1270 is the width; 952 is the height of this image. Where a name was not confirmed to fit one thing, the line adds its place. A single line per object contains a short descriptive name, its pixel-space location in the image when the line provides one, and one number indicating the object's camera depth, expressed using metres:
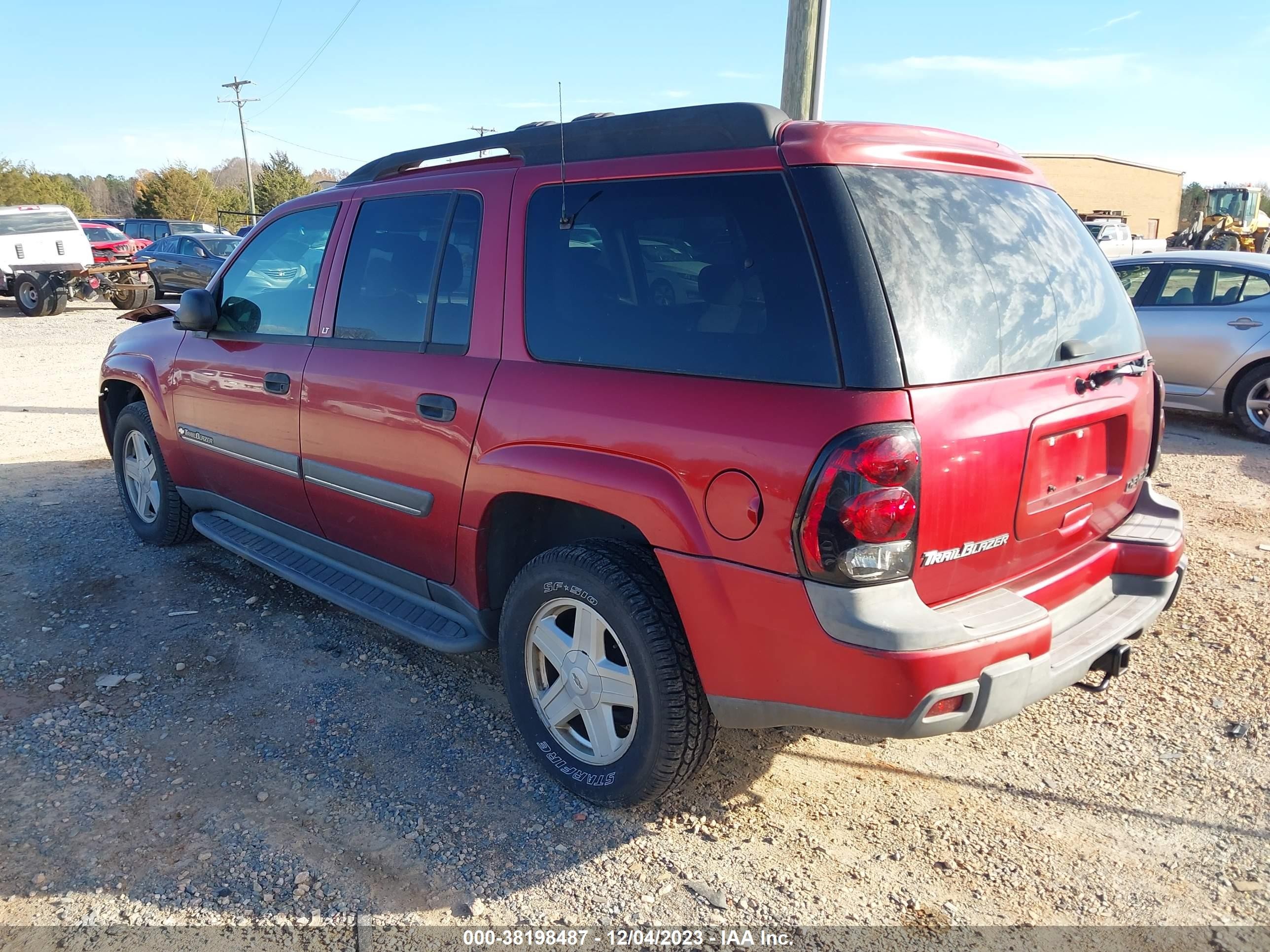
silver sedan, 7.86
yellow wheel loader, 24.25
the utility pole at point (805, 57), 6.61
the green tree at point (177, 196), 46.92
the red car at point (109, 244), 20.80
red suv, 2.21
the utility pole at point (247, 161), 47.50
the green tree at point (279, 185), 49.69
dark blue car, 18.67
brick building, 49.78
